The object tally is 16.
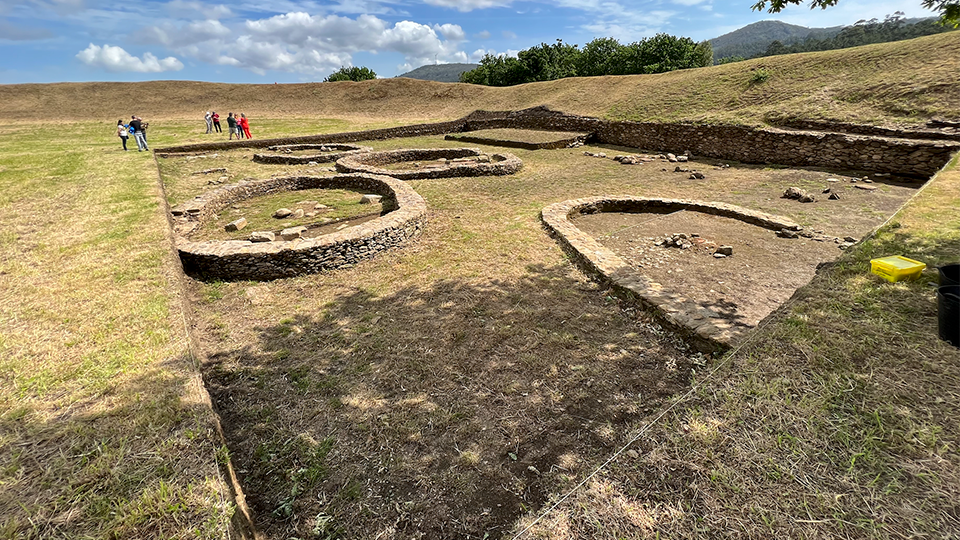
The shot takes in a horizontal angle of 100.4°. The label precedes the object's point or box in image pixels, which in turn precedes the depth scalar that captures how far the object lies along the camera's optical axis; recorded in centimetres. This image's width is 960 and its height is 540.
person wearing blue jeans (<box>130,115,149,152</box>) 1783
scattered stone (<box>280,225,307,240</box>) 801
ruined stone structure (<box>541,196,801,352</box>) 498
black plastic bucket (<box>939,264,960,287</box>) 359
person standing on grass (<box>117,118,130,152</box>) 1783
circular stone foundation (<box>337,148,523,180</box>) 1439
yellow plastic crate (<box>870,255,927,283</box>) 431
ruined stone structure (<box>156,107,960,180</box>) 1218
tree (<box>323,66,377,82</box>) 6988
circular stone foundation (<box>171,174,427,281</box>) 696
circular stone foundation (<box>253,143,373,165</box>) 1749
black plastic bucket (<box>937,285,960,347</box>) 319
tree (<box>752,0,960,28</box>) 475
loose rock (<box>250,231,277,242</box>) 788
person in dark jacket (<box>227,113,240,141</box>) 2314
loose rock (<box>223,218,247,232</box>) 929
